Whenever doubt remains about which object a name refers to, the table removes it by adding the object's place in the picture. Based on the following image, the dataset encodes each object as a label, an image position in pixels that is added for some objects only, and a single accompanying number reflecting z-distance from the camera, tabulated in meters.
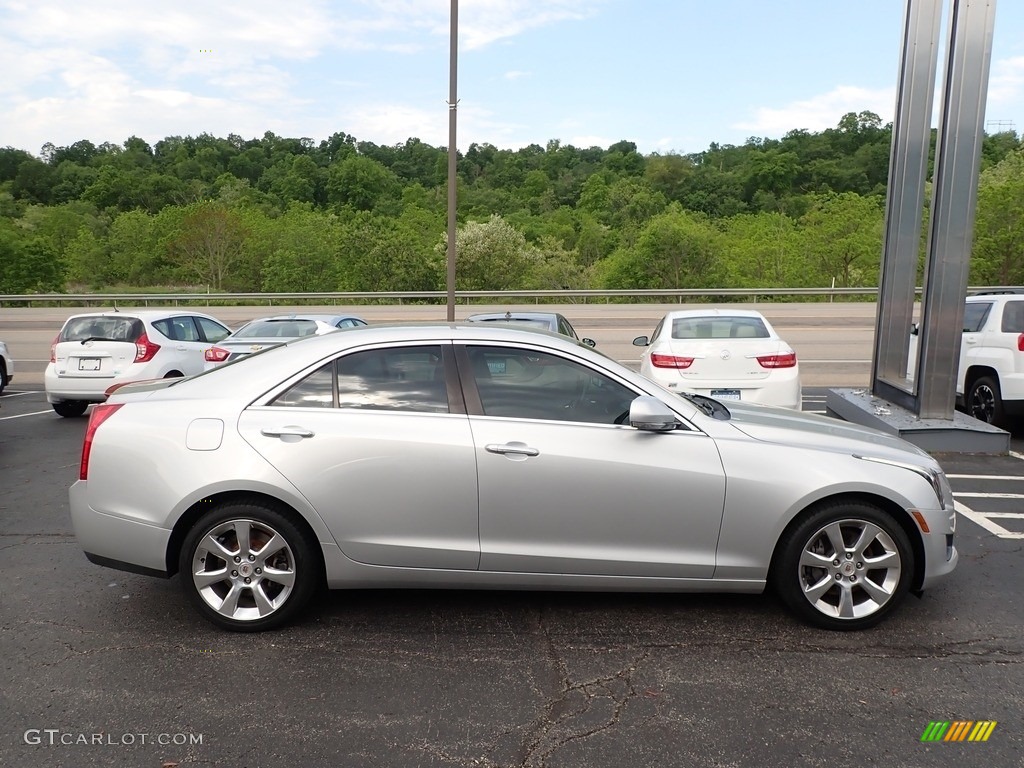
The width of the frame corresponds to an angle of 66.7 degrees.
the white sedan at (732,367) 8.09
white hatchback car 10.44
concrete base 8.15
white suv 8.70
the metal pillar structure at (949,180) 7.81
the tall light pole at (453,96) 14.04
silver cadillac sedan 3.79
